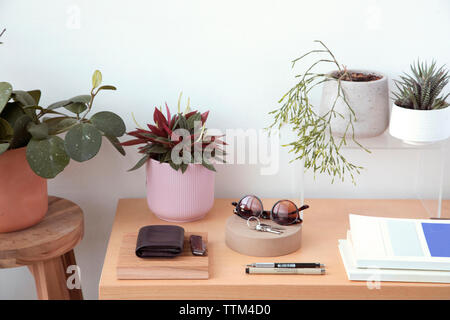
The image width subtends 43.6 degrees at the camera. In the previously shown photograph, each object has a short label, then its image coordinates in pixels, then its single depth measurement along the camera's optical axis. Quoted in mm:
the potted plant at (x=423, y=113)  1220
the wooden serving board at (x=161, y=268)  1099
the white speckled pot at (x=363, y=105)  1240
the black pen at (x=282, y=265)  1130
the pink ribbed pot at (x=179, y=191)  1260
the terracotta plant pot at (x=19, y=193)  1160
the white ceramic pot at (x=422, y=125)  1218
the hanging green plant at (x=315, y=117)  1241
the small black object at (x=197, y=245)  1148
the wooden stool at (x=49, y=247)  1163
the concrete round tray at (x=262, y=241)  1170
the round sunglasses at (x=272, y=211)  1218
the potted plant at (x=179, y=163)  1256
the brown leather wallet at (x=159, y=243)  1127
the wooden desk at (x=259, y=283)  1084
